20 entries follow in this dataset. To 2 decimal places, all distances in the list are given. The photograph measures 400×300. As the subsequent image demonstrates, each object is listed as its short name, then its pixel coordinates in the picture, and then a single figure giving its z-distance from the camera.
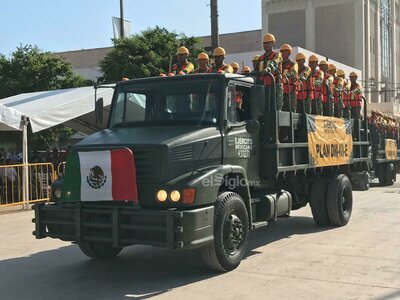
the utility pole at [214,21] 16.00
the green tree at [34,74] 24.38
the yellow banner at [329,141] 9.22
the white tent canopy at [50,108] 12.94
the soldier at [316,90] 9.73
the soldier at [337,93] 10.93
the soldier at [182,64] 8.82
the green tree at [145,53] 23.55
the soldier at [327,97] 10.14
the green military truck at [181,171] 5.97
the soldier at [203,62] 8.77
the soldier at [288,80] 8.73
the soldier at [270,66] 8.02
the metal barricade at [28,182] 13.57
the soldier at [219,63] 8.60
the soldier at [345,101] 11.31
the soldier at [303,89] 9.22
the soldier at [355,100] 11.62
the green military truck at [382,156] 19.50
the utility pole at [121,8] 35.09
